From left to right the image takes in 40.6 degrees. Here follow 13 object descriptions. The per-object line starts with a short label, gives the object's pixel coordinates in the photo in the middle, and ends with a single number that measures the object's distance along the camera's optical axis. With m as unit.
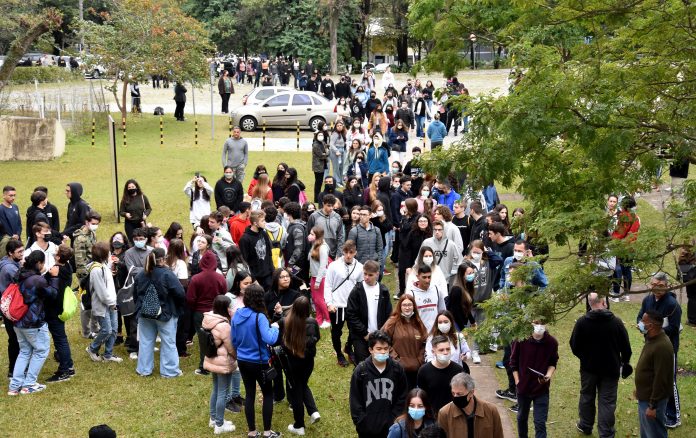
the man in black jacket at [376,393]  8.59
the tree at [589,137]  7.66
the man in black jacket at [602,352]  9.86
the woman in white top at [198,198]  16.61
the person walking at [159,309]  11.41
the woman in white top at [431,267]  11.13
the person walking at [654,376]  9.38
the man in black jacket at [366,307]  10.72
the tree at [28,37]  22.12
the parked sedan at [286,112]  33.19
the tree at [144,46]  33.78
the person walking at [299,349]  9.72
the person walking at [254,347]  9.66
